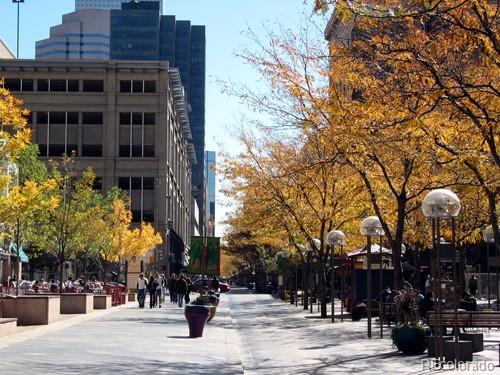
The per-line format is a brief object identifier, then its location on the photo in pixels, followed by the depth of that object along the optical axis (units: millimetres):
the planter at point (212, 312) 30045
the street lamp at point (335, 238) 29172
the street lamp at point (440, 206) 16297
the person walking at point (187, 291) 43812
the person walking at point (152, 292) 44031
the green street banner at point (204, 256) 31516
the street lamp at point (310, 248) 39156
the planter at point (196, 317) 22125
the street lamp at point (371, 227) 23438
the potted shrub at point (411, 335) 18062
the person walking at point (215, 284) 61488
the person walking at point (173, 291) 46981
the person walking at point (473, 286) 45594
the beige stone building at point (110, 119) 88375
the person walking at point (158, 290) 45594
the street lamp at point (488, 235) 31753
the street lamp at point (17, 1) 76362
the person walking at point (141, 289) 44156
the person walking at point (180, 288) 44281
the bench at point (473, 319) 19219
